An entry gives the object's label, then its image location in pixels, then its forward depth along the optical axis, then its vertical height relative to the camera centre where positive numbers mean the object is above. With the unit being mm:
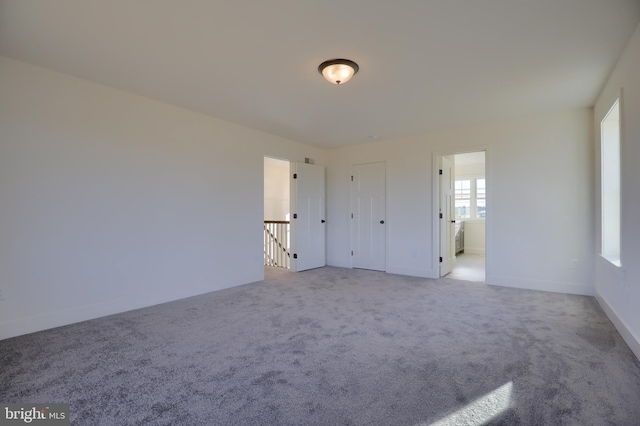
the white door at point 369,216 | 5633 -85
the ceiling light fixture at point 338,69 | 2652 +1290
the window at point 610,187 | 3369 +270
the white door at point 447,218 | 5066 -116
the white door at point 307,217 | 5531 -97
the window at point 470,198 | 7965 +342
